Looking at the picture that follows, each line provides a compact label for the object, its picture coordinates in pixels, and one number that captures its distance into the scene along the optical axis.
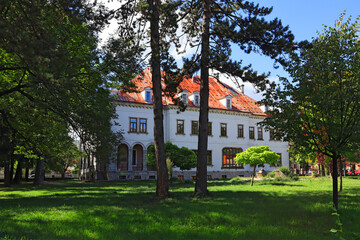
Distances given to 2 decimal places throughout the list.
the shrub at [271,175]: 35.25
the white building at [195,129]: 38.84
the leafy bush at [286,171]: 32.17
